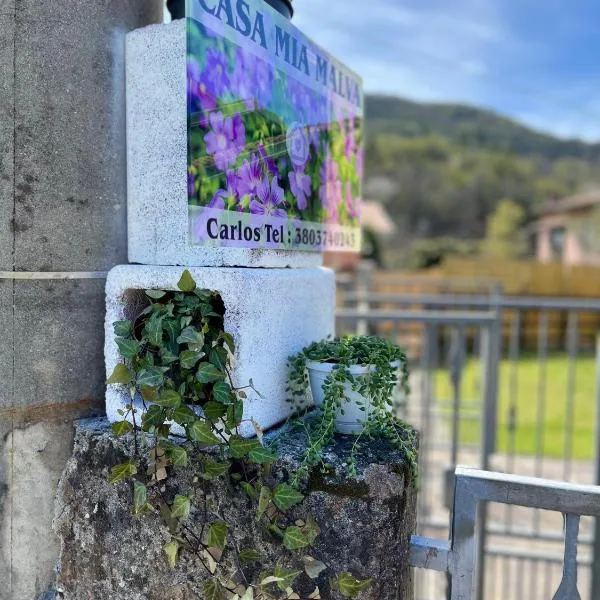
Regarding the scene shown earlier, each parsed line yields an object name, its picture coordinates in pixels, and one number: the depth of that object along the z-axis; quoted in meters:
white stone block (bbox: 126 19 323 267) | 1.42
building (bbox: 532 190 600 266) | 30.42
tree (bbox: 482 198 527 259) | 41.75
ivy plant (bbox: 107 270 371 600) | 1.30
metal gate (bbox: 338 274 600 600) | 3.52
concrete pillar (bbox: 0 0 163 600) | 1.40
